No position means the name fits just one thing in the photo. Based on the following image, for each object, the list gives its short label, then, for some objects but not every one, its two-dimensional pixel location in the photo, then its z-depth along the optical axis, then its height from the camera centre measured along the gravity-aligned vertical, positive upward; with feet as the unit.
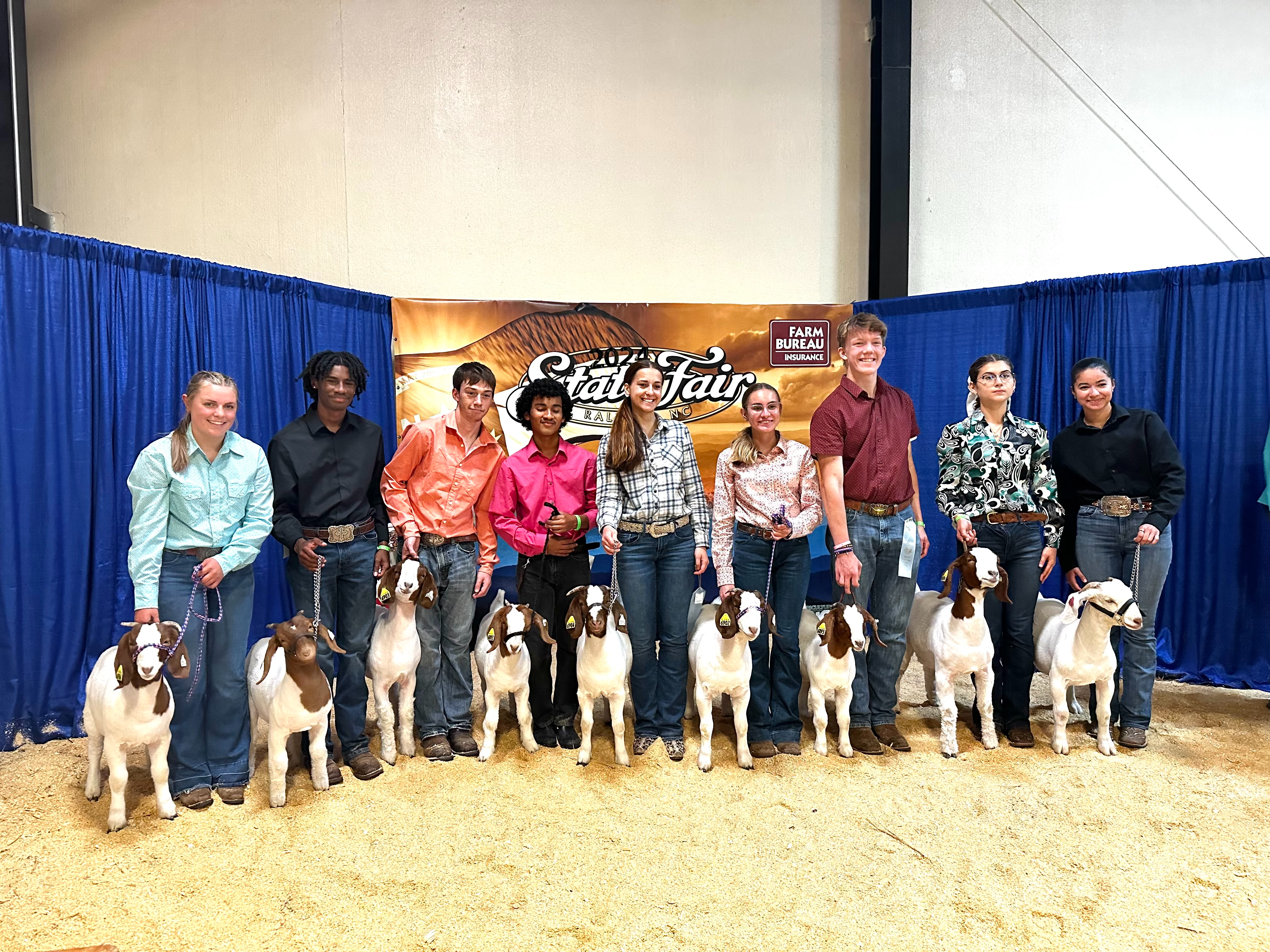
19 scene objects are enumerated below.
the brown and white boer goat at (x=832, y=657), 11.66 -3.60
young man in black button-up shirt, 11.12 -1.21
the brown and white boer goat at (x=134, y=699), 9.43 -3.43
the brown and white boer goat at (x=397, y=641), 11.45 -3.27
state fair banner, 18.19 +1.94
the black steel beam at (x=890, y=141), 20.52 +8.01
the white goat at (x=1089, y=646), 11.69 -3.43
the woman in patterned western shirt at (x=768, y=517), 11.76 -1.32
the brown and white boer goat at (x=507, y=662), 11.62 -3.65
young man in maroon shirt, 11.76 -0.64
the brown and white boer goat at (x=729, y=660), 11.41 -3.55
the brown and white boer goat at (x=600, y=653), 11.37 -3.45
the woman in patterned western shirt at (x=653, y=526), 11.68 -1.45
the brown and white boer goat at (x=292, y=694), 10.30 -3.69
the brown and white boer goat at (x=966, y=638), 11.93 -3.34
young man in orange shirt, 11.85 -1.42
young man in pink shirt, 11.93 -1.22
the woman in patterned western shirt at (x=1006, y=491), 12.25 -0.93
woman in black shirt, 12.28 -1.04
